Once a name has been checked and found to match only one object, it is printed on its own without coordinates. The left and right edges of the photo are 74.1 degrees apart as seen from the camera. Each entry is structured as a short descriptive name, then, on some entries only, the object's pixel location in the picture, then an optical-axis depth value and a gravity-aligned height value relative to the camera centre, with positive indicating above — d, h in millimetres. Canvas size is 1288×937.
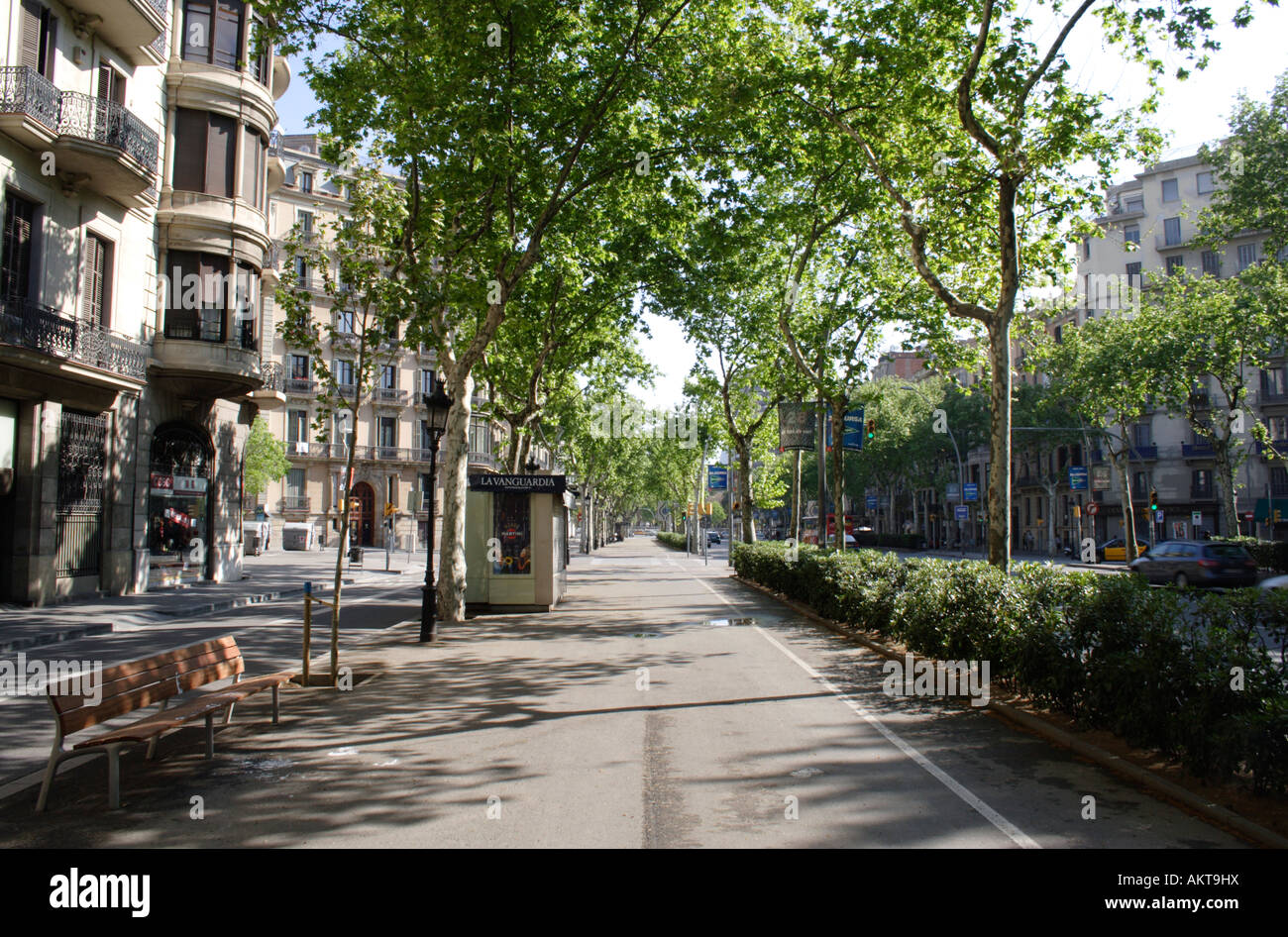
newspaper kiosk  19828 -438
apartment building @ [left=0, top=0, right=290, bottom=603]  18047 +5798
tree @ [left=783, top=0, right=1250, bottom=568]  12016 +6236
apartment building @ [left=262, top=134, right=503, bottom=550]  54938 +5918
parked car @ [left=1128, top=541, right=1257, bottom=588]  26375 -1332
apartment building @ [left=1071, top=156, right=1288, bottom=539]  53781 +8794
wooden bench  5801 -1396
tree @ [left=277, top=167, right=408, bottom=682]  11242 +3167
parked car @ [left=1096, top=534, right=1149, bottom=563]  48594 -1574
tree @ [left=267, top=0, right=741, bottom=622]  13719 +7235
